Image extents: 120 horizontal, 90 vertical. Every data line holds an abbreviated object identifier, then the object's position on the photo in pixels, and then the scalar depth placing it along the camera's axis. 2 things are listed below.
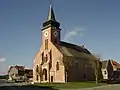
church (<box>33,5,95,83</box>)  32.33
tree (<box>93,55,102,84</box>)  30.33
